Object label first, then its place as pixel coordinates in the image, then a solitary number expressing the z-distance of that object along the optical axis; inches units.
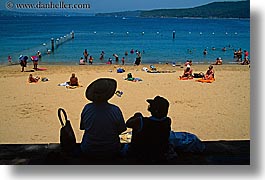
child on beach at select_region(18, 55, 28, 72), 461.5
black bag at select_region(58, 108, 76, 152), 138.3
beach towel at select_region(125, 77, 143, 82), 400.0
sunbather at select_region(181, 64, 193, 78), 423.8
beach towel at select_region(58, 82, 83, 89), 348.1
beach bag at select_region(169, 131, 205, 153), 142.5
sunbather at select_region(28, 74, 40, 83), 398.0
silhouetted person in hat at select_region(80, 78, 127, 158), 132.0
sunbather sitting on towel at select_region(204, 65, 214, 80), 395.8
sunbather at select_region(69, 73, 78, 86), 350.0
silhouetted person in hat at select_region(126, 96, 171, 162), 128.5
